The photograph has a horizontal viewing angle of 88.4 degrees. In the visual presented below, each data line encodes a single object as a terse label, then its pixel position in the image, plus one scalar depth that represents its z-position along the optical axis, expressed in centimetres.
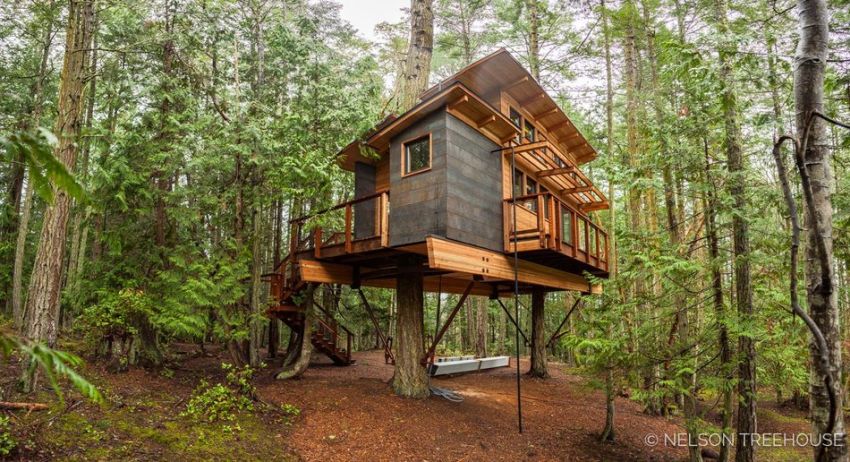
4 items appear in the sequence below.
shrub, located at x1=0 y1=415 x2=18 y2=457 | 437
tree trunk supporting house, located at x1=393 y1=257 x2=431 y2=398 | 1033
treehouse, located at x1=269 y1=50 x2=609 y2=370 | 866
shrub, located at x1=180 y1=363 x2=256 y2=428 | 725
